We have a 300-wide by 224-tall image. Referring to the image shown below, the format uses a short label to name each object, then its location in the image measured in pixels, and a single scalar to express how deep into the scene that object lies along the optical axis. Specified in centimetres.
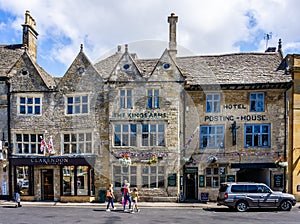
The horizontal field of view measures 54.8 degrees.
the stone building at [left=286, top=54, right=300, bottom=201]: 2061
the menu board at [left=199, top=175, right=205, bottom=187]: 2098
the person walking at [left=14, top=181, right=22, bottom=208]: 1852
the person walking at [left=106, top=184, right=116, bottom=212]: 1738
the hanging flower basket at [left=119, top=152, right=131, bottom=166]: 1994
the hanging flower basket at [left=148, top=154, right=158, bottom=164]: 2018
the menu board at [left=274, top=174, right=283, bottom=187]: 2052
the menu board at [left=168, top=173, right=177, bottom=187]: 2022
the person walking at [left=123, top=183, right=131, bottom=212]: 1731
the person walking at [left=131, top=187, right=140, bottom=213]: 1719
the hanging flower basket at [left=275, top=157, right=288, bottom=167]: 1991
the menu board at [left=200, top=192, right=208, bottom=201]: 2067
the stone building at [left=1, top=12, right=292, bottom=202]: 2047
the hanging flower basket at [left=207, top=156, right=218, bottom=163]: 2067
